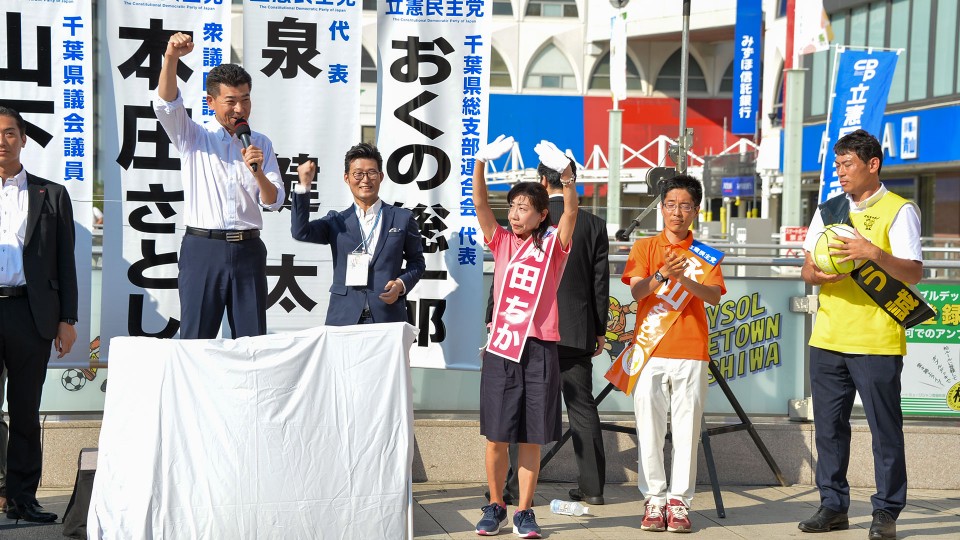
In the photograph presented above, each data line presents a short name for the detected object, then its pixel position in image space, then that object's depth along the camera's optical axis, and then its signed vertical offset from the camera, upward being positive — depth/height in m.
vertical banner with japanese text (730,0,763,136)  29.94 +4.81
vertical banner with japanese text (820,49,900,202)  15.62 +2.03
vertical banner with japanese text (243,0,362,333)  6.50 +0.67
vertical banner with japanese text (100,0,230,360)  6.36 +0.35
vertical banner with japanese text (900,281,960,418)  7.26 -0.90
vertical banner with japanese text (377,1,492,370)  6.68 +0.52
